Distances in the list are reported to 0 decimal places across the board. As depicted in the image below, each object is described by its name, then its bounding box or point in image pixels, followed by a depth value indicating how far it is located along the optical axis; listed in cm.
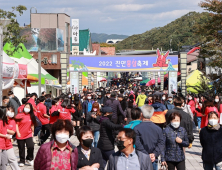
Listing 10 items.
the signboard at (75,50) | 4631
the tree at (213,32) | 2183
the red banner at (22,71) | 2031
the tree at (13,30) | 2455
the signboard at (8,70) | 1733
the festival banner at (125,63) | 2964
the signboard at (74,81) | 2942
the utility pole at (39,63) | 2369
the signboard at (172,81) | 2962
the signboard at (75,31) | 4678
